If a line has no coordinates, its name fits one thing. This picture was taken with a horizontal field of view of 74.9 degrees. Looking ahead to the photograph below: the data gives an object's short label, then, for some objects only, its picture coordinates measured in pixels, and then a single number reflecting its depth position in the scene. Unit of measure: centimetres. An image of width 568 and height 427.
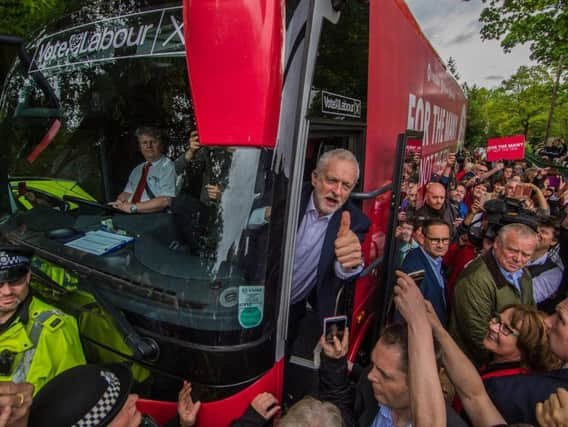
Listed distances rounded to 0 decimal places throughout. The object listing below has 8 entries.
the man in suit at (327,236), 179
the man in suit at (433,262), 281
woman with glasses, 184
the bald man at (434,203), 412
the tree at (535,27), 803
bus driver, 169
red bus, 141
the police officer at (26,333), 158
